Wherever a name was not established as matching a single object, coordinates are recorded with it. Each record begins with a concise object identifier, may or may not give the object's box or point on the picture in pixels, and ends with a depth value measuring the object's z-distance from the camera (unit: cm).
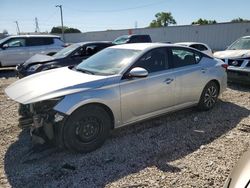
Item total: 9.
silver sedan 276
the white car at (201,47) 867
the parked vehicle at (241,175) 146
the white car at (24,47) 907
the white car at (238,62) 553
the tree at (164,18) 6284
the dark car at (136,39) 1307
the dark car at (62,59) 577
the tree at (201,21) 4863
